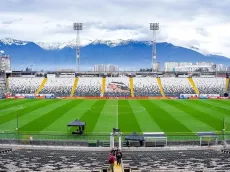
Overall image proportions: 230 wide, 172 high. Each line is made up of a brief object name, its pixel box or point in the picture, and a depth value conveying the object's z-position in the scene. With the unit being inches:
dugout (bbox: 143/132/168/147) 1250.7
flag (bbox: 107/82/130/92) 3668.8
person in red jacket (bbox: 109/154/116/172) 799.3
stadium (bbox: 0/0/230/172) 930.7
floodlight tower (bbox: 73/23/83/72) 4439.0
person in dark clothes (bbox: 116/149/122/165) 841.8
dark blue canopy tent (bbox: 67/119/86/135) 1530.5
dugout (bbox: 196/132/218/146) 1252.6
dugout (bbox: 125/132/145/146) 1231.5
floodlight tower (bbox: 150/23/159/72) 4335.6
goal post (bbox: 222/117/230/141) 1456.1
